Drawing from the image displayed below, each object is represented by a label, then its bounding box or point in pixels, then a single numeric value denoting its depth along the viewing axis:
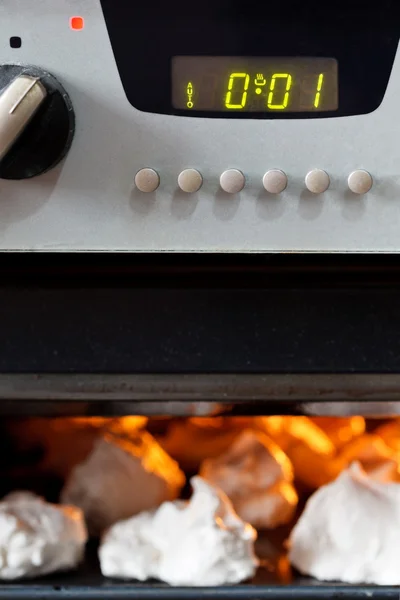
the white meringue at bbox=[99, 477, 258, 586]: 0.49
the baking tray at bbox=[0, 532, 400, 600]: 0.48
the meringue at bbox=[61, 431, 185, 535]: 0.54
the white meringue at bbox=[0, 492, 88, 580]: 0.49
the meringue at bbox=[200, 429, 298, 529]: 0.55
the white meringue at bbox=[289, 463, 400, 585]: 0.49
